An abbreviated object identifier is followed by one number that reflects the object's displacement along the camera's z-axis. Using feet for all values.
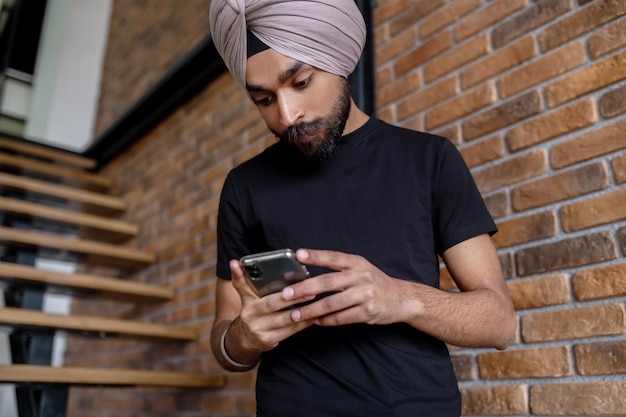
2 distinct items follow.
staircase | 5.87
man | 2.89
